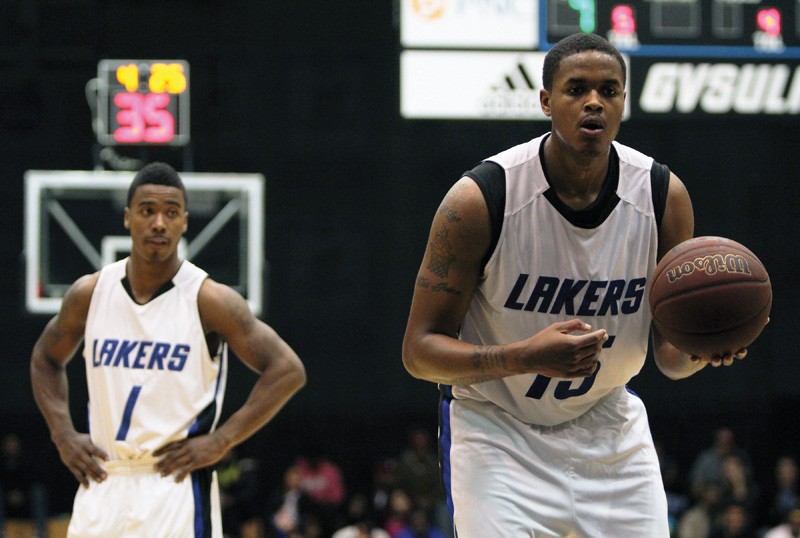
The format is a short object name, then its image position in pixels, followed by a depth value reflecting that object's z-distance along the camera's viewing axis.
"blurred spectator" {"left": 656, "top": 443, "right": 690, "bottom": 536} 13.09
